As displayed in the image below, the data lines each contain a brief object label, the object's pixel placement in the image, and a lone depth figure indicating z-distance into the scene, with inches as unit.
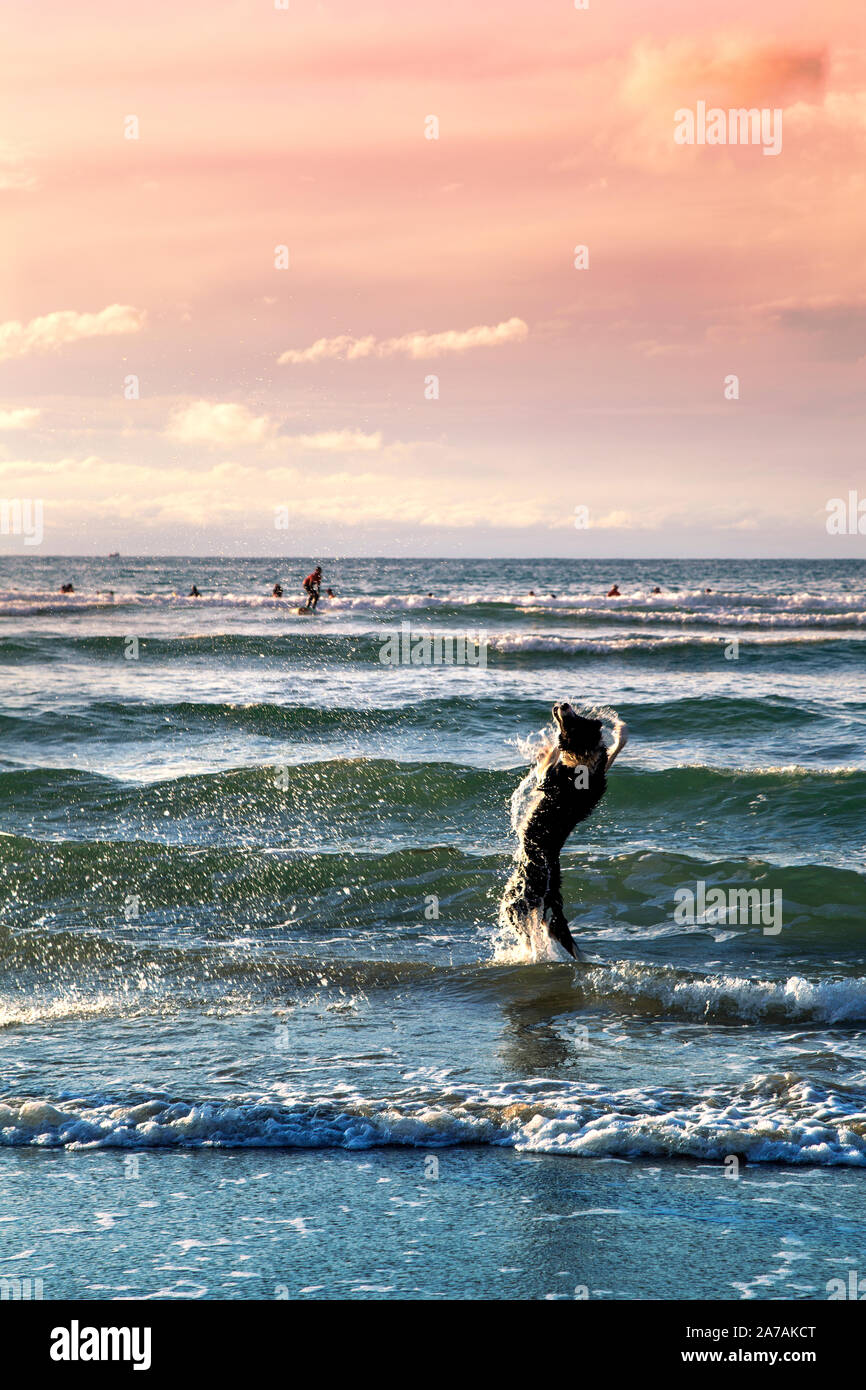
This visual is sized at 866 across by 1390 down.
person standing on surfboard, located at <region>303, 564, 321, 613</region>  2002.0
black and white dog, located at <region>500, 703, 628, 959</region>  276.5
